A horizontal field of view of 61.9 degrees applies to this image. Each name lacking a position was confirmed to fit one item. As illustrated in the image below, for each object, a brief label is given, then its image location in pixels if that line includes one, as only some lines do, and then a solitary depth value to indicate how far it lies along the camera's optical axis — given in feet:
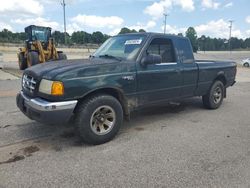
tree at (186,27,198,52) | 259.24
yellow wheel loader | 38.64
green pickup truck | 10.14
